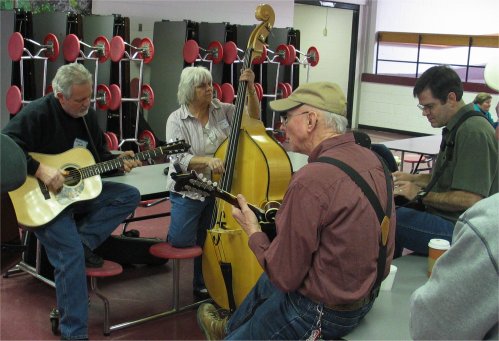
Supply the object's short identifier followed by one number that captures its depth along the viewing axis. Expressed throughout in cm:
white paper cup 254
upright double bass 313
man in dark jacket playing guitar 312
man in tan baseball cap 194
